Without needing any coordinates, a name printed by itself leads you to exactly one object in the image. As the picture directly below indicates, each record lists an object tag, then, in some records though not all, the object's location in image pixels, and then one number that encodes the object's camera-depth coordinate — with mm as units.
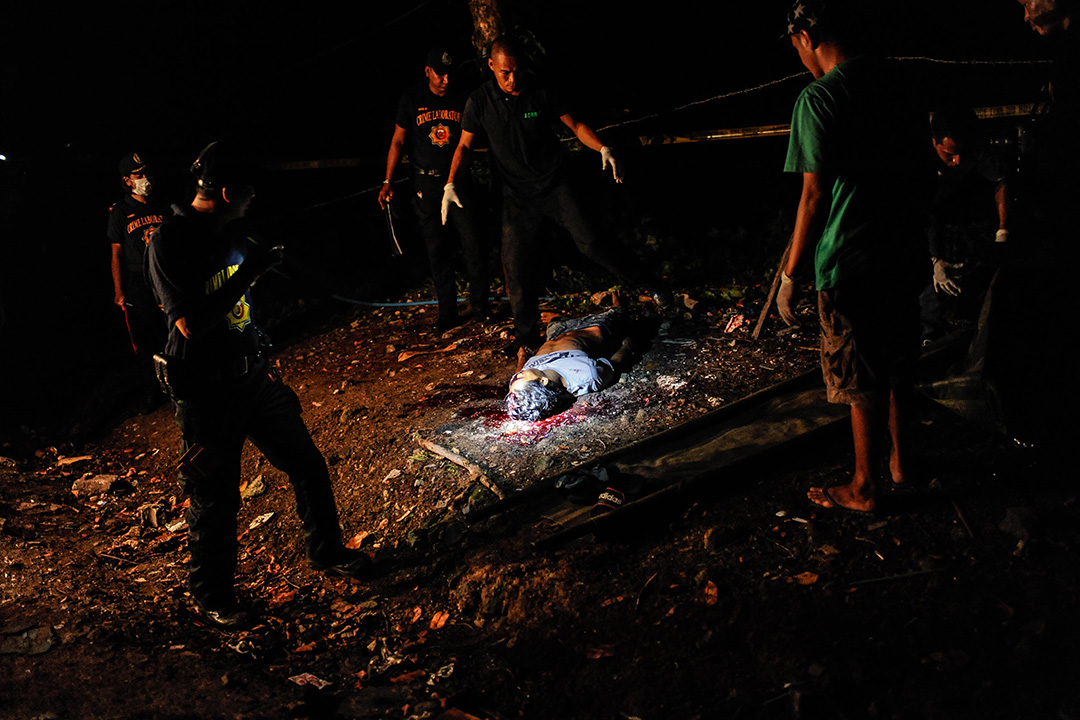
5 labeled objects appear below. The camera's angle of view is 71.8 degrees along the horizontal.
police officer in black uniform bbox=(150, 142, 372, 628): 3321
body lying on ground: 4887
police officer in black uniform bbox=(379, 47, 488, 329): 6488
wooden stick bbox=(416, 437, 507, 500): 4216
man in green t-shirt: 2865
